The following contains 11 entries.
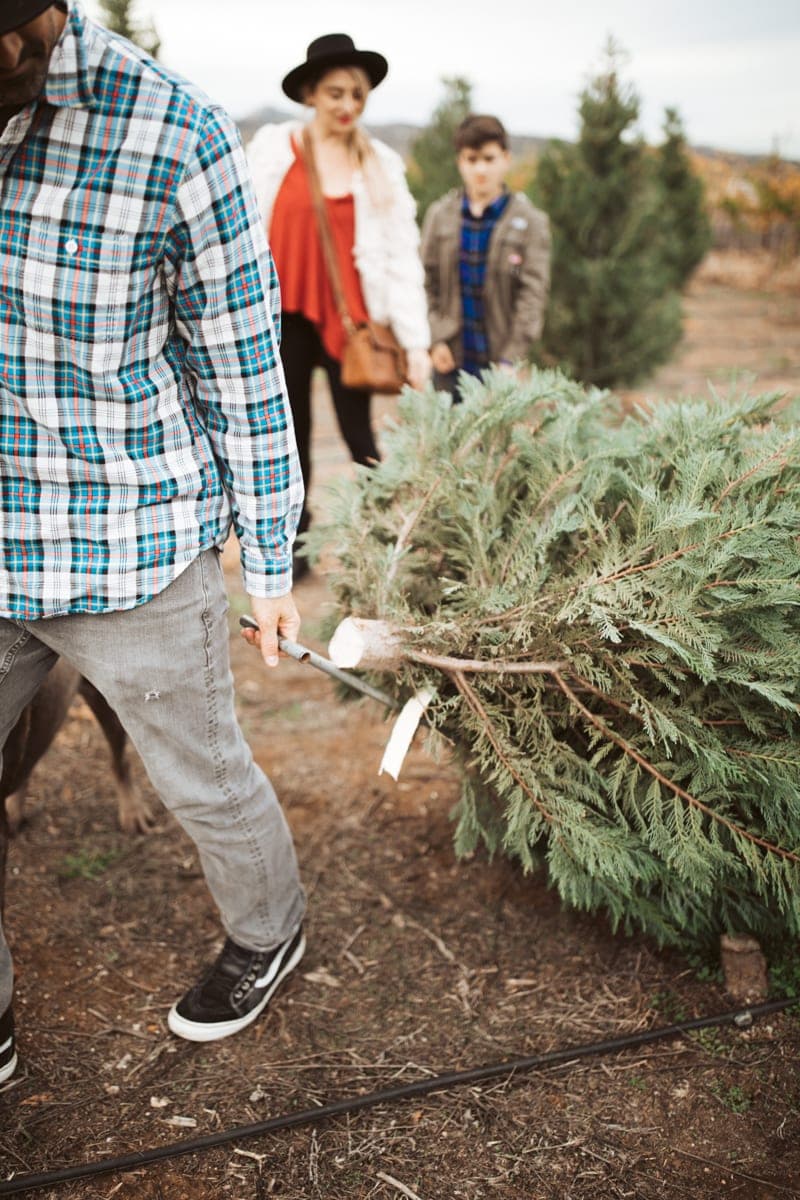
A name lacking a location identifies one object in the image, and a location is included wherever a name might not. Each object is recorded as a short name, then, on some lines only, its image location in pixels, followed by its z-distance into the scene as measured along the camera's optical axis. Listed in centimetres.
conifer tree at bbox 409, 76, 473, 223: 1166
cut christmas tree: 213
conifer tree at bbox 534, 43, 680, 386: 859
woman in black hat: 430
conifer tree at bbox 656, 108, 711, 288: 1575
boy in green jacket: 511
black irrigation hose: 201
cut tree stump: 245
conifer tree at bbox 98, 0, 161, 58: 955
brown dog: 249
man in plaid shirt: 161
